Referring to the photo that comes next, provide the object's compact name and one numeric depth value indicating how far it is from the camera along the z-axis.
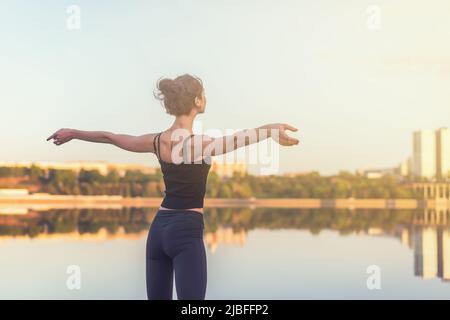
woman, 3.48
